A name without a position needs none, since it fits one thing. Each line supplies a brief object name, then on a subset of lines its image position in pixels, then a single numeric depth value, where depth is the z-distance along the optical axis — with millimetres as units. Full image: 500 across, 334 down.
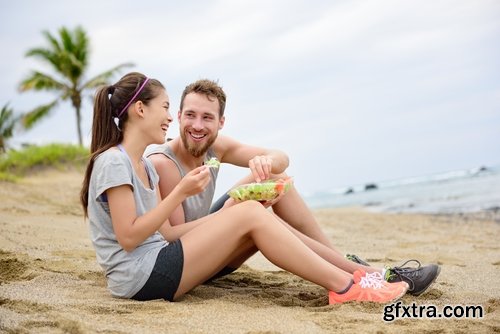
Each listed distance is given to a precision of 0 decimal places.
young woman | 3004
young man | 3662
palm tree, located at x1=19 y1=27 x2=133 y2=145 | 25547
